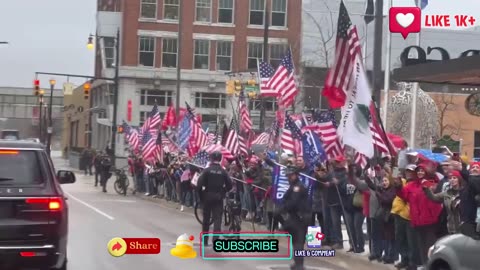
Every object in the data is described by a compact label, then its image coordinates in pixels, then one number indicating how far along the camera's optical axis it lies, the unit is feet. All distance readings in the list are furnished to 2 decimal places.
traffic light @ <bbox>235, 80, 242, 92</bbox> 120.37
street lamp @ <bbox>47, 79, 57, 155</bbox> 181.55
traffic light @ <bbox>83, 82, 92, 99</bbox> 155.33
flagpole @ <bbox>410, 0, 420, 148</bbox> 94.23
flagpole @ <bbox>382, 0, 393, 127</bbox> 95.86
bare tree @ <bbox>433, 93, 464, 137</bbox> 160.63
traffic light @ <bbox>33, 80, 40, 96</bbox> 145.79
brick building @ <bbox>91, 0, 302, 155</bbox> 188.85
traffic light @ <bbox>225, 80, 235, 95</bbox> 123.54
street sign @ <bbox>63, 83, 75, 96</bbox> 185.16
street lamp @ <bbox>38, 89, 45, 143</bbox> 271.30
